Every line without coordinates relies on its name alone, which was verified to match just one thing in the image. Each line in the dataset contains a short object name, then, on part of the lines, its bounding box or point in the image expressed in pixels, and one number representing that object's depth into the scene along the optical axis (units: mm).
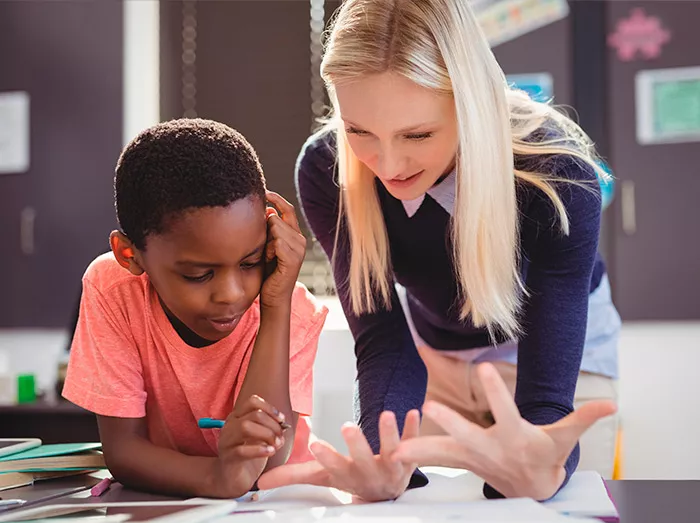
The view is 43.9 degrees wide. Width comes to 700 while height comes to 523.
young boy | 958
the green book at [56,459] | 988
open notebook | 770
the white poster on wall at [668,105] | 3195
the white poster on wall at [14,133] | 3711
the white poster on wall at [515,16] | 3330
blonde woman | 867
